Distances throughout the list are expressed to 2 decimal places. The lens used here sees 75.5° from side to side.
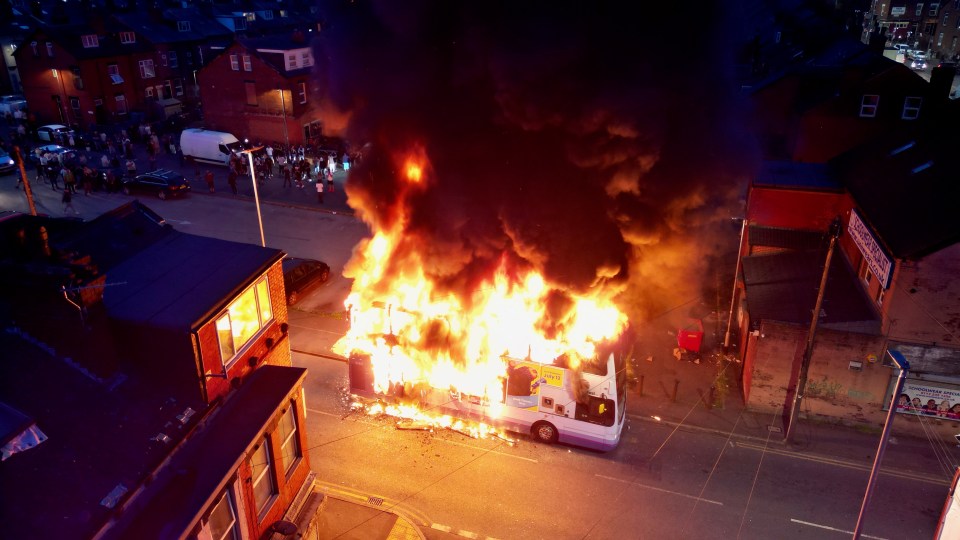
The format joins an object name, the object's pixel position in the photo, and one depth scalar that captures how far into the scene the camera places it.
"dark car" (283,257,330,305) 22.19
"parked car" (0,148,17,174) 36.33
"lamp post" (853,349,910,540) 9.87
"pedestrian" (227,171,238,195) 33.03
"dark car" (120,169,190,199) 33.09
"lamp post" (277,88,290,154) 39.18
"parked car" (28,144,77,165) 36.34
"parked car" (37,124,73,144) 41.72
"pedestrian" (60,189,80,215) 29.91
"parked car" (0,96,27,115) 48.84
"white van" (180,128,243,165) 37.50
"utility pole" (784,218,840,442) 13.88
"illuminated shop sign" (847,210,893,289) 14.87
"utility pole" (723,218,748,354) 19.09
